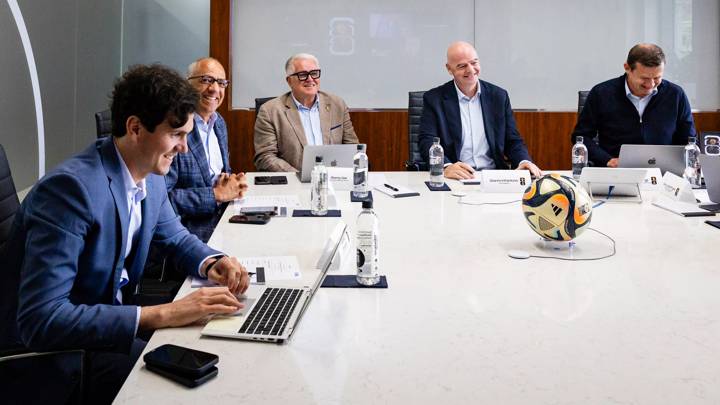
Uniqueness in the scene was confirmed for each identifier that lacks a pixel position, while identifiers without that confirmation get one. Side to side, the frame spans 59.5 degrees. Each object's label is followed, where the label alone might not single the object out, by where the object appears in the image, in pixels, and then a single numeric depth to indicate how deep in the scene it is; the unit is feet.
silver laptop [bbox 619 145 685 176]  10.61
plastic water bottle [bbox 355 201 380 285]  5.32
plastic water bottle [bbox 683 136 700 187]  10.28
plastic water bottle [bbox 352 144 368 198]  9.77
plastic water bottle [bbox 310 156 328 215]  8.40
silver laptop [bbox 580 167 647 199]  9.30
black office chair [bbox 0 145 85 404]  4.64
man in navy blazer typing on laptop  4.38
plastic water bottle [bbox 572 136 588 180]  11.78
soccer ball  6.32
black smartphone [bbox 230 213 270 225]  7.84
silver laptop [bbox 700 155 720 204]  8.45
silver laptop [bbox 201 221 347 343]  4.27
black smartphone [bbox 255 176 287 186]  10.89
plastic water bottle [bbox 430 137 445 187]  10.64
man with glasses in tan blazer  13.23
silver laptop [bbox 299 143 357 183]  10.69
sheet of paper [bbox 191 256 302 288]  5.63
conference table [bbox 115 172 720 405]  3.56
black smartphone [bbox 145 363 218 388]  3.61
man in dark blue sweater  13.06
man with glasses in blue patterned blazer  9.43
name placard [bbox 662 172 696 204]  8.99
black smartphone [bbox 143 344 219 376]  3.66
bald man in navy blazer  13.41
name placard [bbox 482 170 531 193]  10.12
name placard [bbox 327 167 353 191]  10.21
